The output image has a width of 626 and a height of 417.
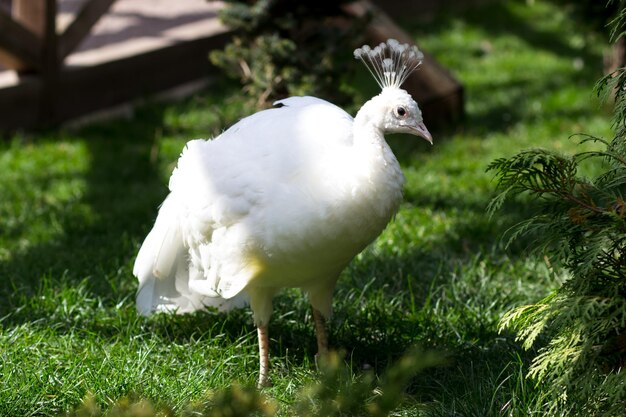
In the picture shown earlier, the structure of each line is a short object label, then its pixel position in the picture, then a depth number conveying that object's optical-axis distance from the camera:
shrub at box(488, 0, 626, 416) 2.66
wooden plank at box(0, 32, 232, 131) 6.54
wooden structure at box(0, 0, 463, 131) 6.47
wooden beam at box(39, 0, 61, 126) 6.58
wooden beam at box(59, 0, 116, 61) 6.71
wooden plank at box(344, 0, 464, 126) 6.62
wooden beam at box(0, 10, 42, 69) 6.30
